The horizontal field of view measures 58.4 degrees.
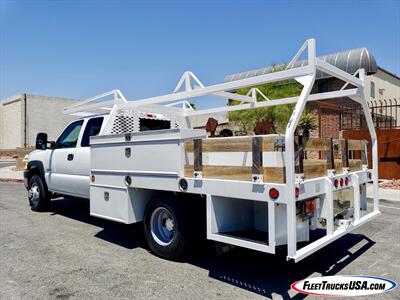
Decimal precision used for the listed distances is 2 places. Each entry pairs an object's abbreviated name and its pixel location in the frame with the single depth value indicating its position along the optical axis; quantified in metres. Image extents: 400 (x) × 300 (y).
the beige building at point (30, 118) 45.16
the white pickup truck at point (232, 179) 3.52
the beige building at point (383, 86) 25.23
